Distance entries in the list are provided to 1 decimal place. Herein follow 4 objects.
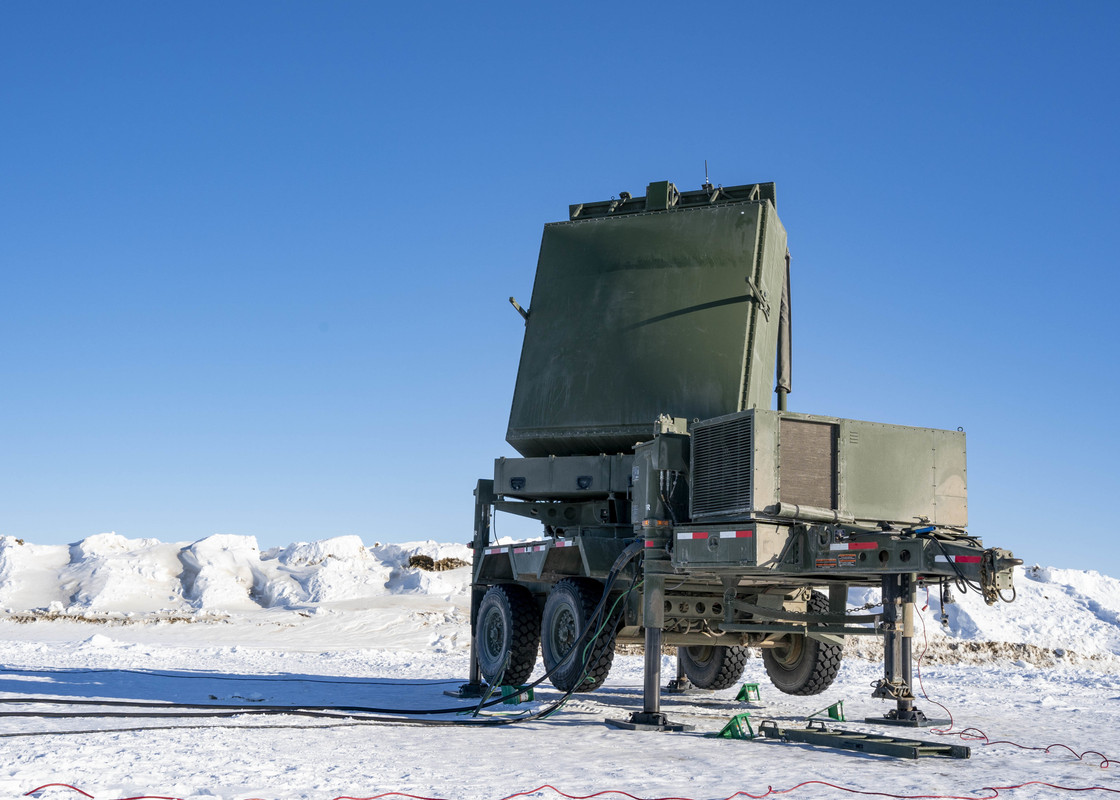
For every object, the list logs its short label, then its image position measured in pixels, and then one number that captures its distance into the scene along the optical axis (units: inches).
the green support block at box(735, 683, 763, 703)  499.2
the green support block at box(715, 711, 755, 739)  353.4
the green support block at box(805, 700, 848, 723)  401.7
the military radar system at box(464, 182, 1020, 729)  348.5
